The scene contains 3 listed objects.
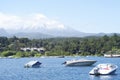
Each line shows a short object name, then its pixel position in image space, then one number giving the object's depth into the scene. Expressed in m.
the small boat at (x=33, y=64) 110.57
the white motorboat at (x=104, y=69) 72.00
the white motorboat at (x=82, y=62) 107.19
